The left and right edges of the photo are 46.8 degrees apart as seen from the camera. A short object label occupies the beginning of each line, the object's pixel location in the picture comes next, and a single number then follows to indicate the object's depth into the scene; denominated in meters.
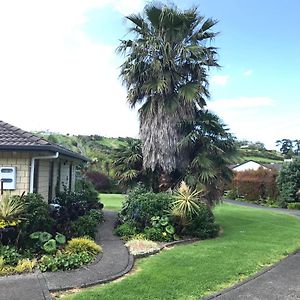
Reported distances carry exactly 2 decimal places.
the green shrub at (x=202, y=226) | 11.69
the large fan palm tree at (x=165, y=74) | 13.54
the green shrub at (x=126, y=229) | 11.12
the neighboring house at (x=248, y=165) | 45.03
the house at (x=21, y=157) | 9.65
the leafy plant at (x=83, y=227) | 9.90
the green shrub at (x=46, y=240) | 8.31
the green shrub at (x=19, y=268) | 7.04
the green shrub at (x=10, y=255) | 7.50
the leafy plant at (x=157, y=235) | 10.88
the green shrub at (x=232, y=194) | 37.44
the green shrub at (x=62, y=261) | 7.31
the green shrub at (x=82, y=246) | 8.41
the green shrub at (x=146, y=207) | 11.71
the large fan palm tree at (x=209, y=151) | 13.23
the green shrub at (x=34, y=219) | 8.68
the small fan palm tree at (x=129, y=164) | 14.19
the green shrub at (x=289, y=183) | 30.00
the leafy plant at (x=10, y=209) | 8.38
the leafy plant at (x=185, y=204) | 11.39
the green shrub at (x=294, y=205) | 28.74
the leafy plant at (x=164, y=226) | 11.05
